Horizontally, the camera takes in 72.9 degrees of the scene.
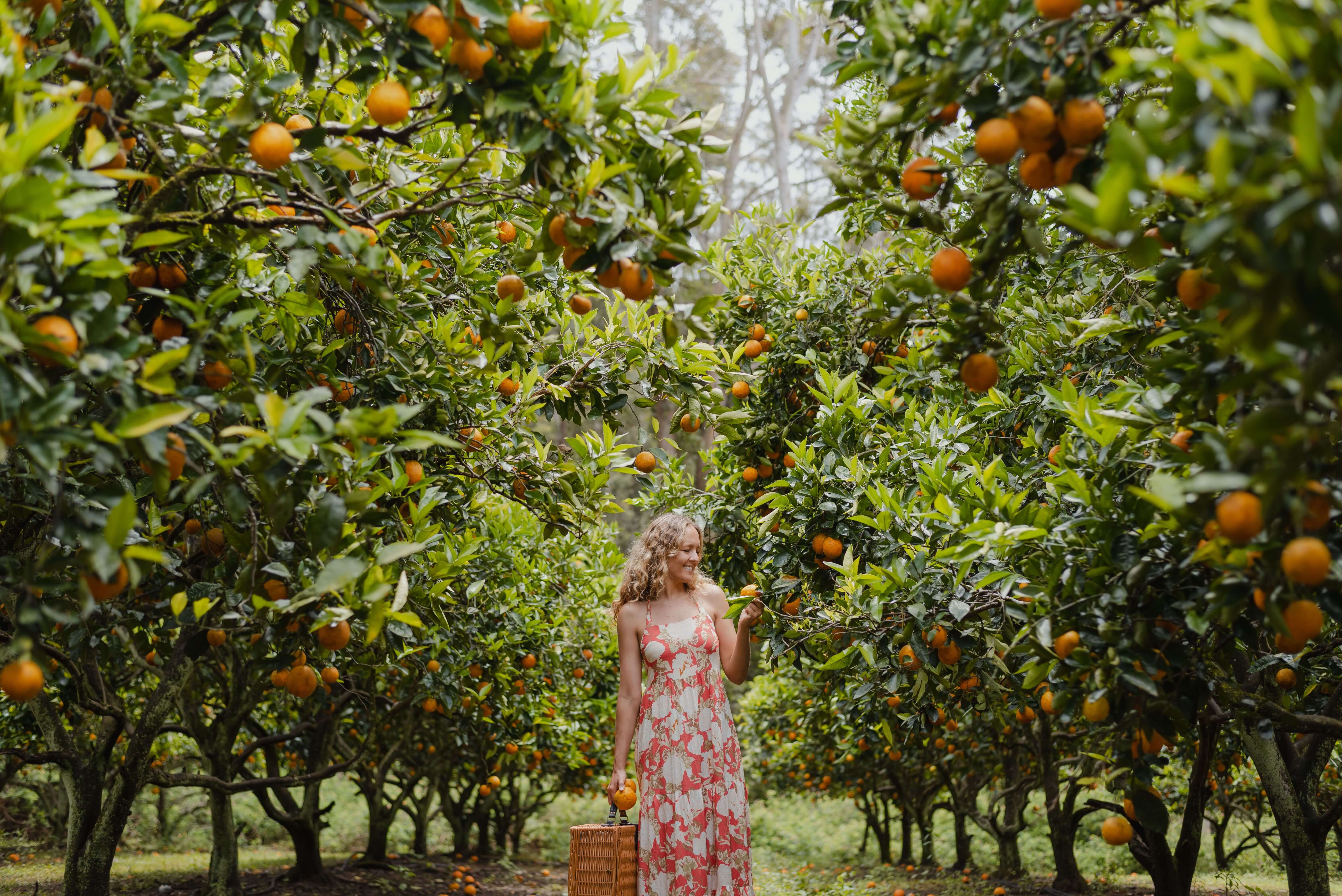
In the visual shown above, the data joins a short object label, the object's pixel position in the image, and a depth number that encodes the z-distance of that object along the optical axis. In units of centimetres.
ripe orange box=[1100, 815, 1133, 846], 230
